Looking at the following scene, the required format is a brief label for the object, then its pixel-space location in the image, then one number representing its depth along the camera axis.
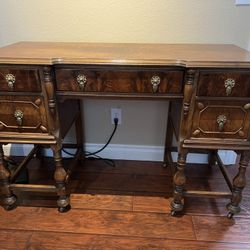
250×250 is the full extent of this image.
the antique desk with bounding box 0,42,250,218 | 0.97
